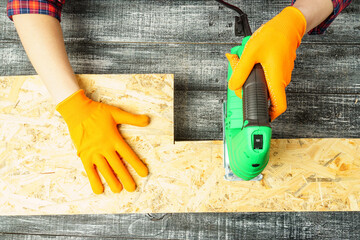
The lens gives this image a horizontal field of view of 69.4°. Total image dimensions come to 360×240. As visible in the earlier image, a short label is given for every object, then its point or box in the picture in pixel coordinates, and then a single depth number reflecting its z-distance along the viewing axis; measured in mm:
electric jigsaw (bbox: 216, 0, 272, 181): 713
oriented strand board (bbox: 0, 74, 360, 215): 921
